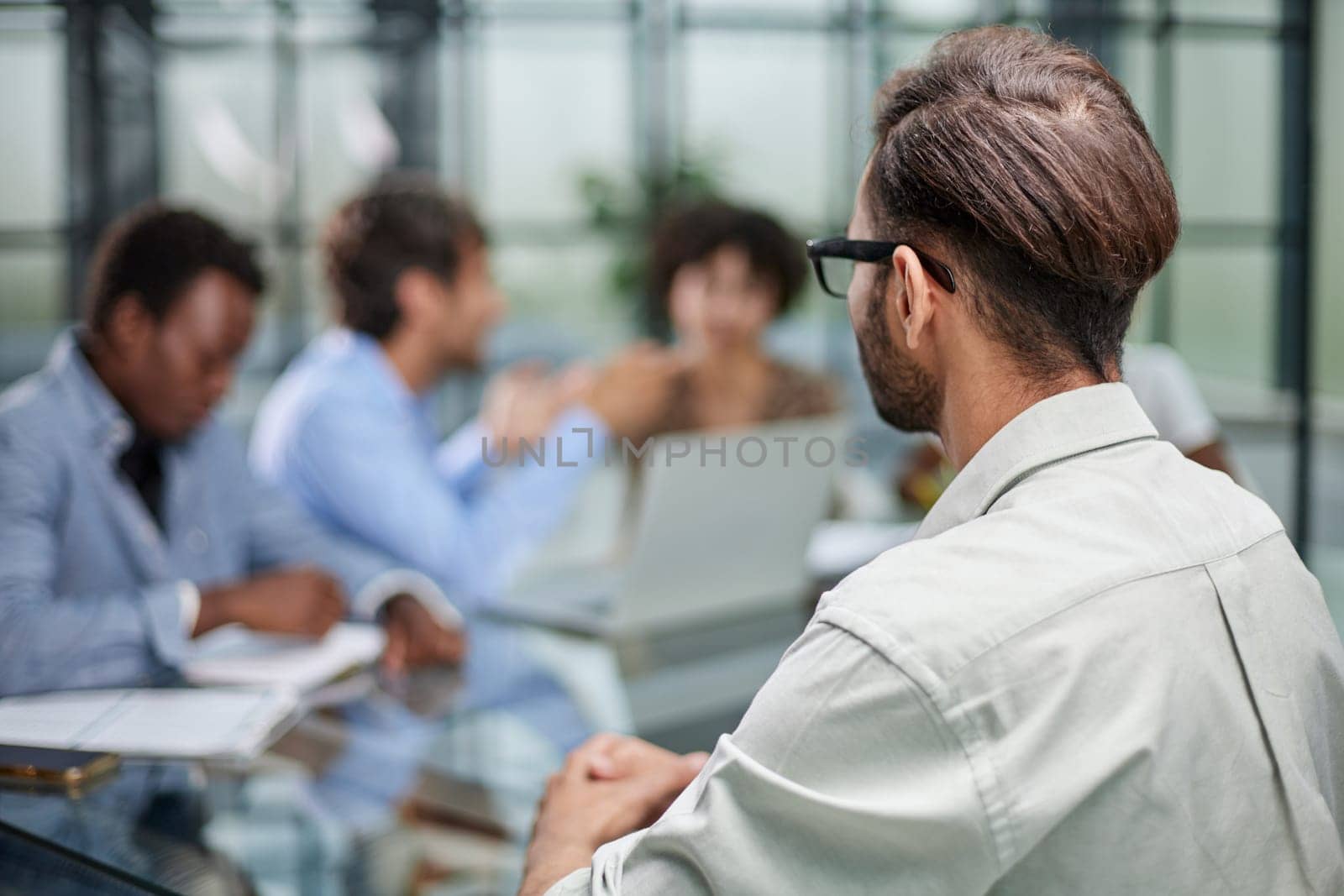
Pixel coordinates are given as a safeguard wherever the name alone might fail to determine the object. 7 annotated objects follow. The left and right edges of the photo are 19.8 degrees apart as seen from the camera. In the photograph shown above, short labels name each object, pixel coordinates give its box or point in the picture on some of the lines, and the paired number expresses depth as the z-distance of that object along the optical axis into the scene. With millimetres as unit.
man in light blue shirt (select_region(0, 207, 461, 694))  3407
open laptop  3591
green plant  10530
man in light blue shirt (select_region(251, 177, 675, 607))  4323
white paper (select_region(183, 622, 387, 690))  3392
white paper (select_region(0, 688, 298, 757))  3123
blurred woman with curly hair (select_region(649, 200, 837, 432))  5819
